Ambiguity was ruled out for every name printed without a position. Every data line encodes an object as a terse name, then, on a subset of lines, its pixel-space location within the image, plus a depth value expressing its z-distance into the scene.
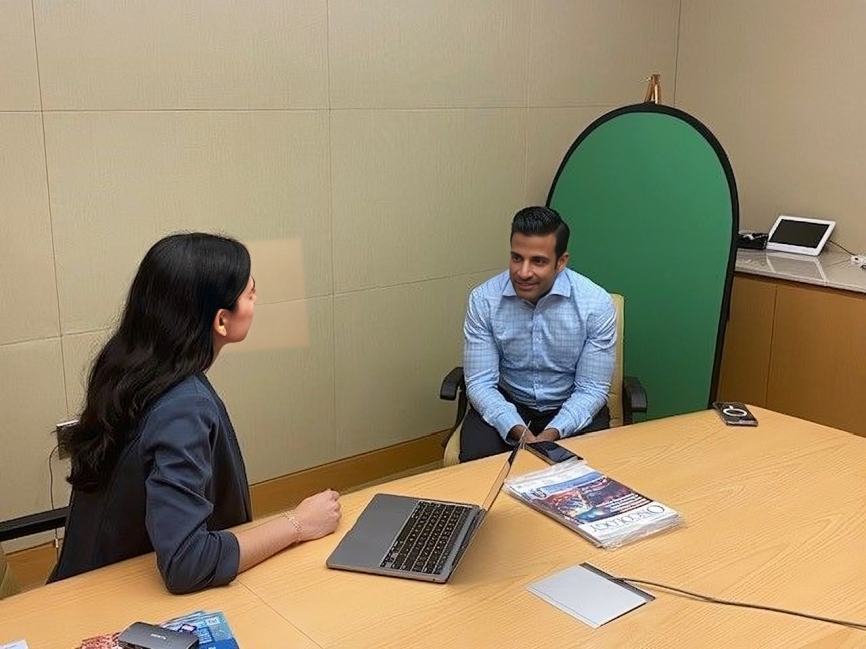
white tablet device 3.63
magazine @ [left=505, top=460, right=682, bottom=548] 1.72
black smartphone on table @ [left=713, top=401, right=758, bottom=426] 2.32
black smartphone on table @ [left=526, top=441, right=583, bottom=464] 2.08
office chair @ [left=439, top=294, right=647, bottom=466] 2.83
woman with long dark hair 1.52
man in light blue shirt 2.80
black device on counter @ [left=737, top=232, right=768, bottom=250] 3.74
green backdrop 3.23
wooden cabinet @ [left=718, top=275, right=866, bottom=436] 3.18
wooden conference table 1.40
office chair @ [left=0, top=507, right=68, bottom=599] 1.81
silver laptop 1.57
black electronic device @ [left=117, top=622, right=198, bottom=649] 1.27
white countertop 3.19
